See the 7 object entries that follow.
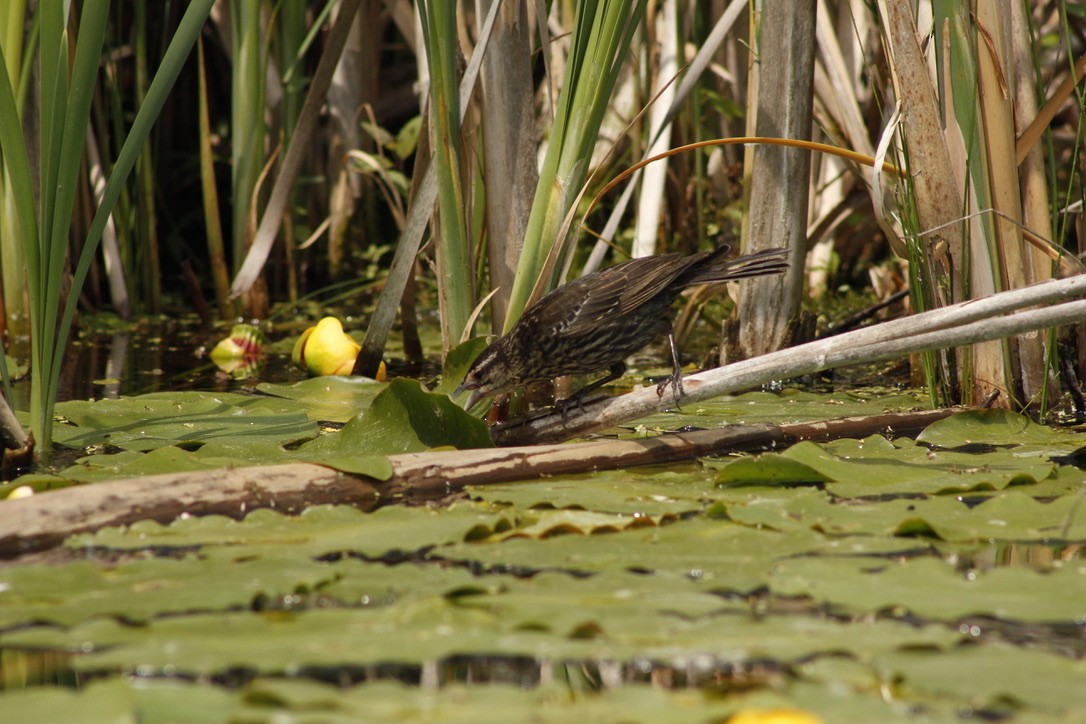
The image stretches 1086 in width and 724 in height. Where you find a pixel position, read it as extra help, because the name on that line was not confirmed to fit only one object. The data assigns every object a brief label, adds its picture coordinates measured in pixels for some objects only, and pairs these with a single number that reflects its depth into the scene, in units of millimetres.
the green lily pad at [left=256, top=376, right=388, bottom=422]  9375
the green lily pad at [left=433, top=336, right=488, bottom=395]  8430
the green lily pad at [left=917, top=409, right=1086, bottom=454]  7723
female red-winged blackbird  8422
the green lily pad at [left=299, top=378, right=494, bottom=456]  7645
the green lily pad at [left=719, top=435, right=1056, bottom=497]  6457
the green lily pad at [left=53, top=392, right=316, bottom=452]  8062
